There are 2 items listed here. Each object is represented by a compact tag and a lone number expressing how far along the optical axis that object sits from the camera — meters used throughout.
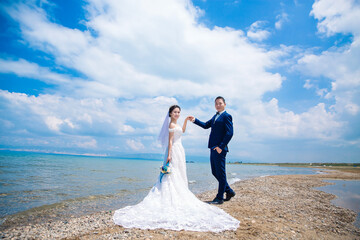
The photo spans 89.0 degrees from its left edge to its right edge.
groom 6.34
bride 4.24
